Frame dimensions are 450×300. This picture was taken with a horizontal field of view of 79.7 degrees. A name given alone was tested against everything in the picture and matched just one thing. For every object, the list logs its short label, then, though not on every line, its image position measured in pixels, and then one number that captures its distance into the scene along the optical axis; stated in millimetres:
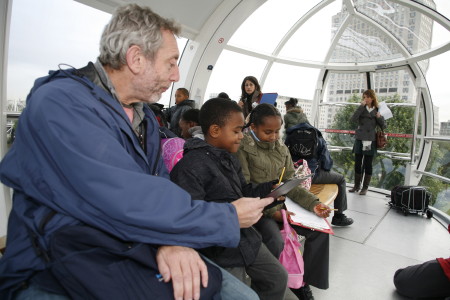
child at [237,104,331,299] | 1994
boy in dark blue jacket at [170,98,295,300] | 1397
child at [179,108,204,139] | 2803
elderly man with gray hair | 785
